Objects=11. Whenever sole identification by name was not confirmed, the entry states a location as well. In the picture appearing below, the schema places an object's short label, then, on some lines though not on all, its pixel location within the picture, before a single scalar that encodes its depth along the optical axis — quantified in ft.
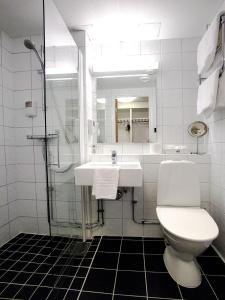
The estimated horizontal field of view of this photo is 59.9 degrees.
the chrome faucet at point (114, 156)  6.88
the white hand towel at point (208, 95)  5.13
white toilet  4.34
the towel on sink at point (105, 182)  5.59
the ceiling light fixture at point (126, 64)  7.30
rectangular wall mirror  7.47
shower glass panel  4.57
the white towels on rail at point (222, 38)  4.98
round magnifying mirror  7.21
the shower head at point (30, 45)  6.27
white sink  5.62
